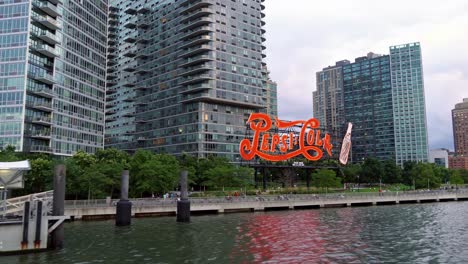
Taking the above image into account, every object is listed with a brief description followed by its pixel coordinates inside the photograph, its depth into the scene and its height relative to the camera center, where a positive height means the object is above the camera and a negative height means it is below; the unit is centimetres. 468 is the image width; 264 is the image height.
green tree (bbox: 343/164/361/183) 16538 +308
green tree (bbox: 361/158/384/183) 16675 +383
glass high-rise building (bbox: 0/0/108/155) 10419 +2640
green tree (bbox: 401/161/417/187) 16288 +281
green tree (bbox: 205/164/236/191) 10356 +78
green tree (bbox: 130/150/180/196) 8538 +123
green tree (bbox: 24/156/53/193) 7669 +78
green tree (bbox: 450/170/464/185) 17862 +88
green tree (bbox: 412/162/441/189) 14800 +107
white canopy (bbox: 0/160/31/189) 3853 +74
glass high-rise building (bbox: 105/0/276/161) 15600 +3886
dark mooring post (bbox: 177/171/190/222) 6325 -407
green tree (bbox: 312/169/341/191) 12339 +63
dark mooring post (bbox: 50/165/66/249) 3866 -172
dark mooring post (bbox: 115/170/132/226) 5859 -390
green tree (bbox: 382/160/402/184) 17011 +275
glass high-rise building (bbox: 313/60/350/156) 13723 +1383
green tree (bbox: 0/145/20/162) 7631 +477
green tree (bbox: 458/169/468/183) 19520 +228
